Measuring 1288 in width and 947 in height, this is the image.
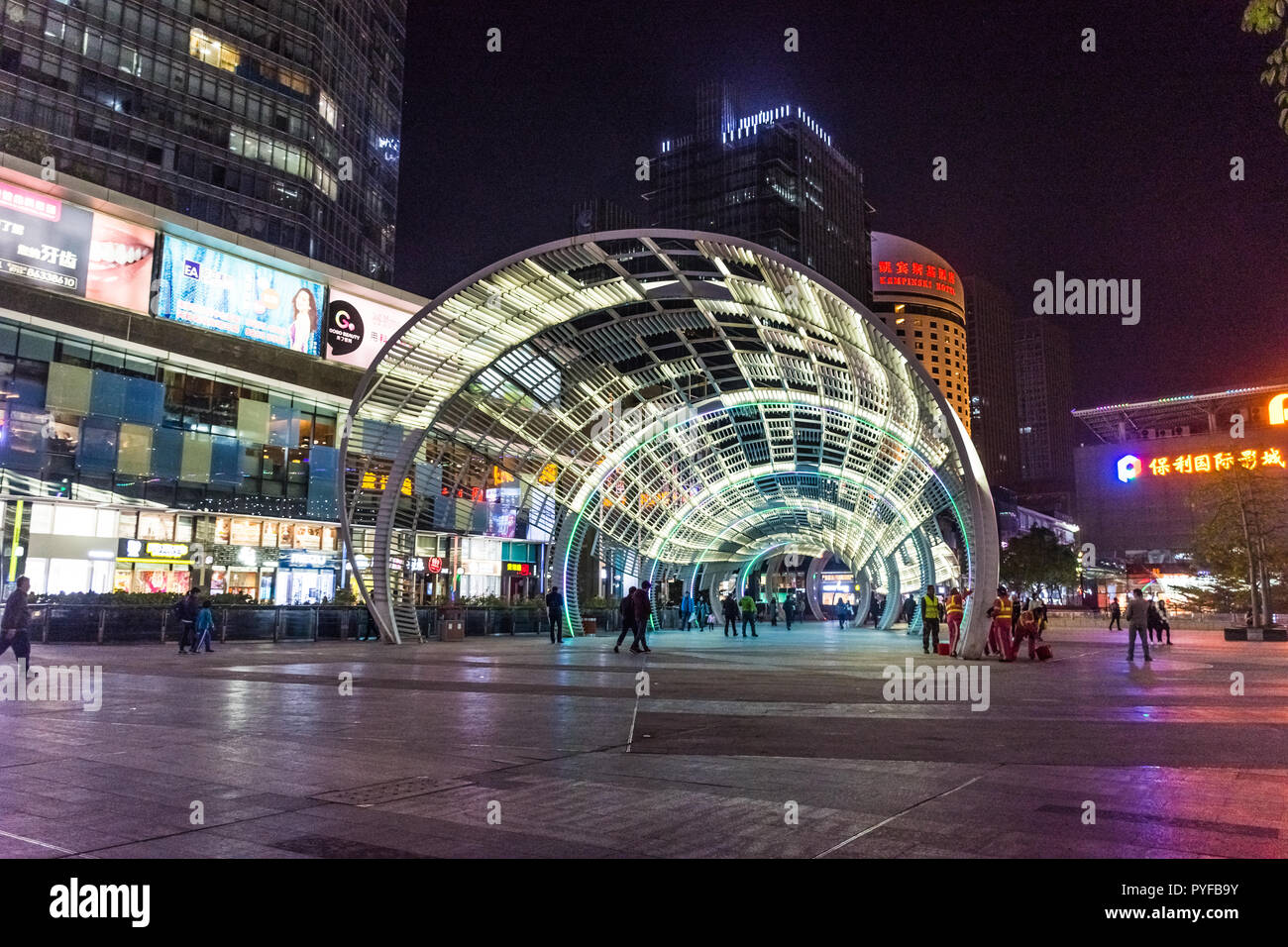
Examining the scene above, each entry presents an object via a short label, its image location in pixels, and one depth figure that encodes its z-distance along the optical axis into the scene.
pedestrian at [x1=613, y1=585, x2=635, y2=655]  23.16
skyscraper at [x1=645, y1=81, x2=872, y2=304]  141.50
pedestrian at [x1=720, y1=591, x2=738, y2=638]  35.91
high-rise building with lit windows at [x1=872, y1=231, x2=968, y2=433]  175.50
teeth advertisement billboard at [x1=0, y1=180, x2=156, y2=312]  35.06
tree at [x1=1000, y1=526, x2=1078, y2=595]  82.50
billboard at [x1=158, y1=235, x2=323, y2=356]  41.16
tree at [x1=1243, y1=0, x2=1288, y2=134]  6.11
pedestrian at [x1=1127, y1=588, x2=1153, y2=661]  20.06
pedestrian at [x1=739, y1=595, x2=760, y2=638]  34.56
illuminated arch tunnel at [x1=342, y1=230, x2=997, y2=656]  21.16
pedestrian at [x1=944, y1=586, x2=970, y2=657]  22.14
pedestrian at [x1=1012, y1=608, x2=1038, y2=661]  20.75
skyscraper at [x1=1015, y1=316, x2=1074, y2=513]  178.25
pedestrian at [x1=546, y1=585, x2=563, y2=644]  27.80
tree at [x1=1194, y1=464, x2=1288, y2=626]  38.31
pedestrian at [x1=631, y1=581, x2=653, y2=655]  23.05
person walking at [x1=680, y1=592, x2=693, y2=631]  41.38
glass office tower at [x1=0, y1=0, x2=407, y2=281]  49.06
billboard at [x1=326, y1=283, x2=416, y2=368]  48.97
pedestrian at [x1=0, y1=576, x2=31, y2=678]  14.50
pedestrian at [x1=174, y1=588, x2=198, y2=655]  22.12
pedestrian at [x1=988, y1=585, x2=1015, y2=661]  20.28
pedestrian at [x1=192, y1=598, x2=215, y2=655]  22.75
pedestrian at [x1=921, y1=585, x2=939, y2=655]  23.59
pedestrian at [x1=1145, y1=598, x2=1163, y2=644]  27.42
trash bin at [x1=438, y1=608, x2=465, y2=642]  30.81
